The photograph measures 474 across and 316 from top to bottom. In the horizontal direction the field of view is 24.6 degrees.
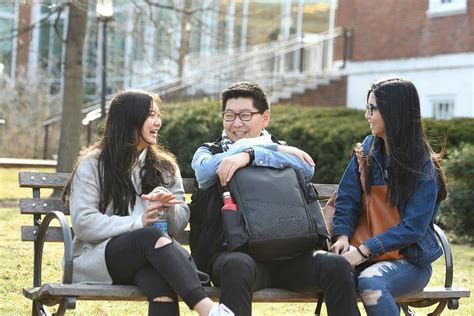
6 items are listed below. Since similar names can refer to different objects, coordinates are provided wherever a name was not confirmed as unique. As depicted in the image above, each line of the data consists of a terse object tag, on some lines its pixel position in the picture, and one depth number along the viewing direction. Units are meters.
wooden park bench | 5.67
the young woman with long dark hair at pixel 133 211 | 5.62
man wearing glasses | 5.66
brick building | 20.58
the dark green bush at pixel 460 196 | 12.59
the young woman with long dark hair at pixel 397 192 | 5.91
